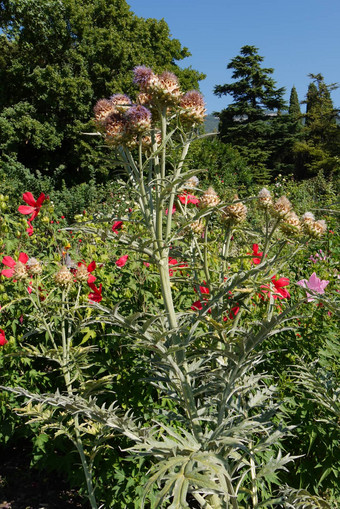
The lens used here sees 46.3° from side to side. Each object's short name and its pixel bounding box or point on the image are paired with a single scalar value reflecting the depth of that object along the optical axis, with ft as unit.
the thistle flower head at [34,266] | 5.71
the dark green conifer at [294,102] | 117.08
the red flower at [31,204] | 6.88
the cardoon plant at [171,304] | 3.52
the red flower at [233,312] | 5.13
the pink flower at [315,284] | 5.74
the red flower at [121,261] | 6.63
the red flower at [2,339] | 5.92
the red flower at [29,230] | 7.91
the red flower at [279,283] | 5.29
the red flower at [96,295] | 6.12
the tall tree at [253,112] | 87.66
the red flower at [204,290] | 5.06
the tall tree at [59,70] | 50.44
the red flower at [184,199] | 5.17
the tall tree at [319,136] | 79.82
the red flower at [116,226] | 5.94
